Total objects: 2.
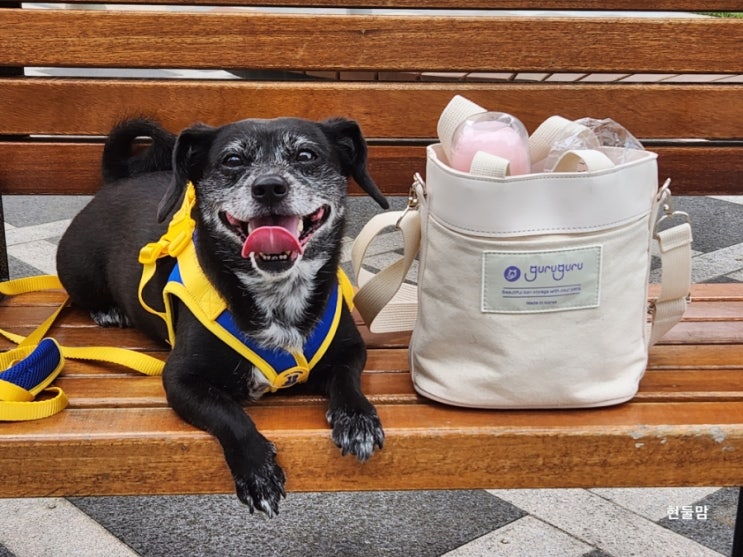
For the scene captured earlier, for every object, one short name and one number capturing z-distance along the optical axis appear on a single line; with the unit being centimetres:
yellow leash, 198
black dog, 193
